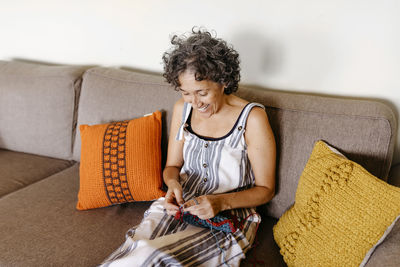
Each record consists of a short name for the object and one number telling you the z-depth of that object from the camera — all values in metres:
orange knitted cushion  1.41
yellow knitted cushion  0.97
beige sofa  1.22
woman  1.12
